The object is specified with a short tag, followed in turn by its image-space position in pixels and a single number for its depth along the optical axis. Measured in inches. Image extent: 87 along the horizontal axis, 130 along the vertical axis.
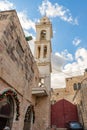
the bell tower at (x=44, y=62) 543.3
